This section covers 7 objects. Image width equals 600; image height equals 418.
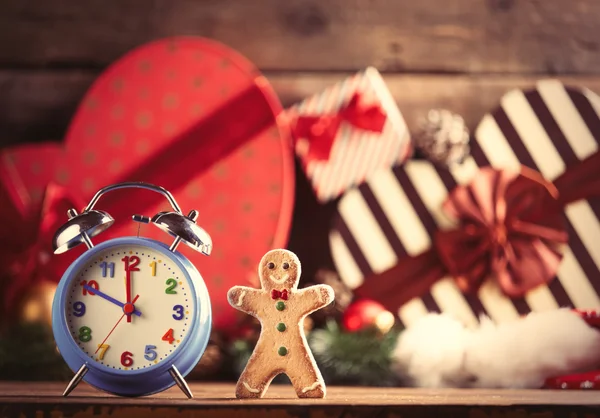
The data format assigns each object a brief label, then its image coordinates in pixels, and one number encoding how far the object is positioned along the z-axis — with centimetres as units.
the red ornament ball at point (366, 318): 138
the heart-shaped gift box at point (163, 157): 151
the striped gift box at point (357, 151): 155
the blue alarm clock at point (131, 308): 97
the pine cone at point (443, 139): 151
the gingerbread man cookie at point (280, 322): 99
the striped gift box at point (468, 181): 150
